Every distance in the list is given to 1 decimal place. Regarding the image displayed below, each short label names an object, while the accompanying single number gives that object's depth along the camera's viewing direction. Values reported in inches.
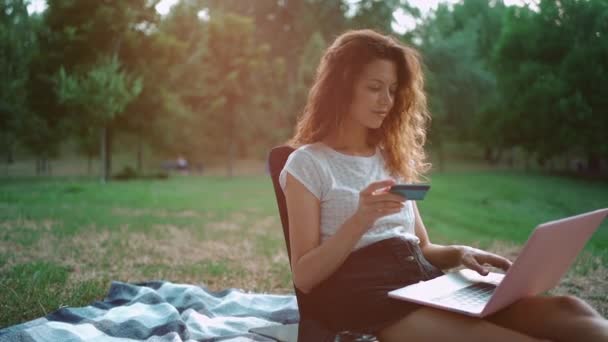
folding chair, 70.6
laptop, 54.3
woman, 58.0
